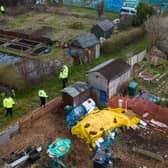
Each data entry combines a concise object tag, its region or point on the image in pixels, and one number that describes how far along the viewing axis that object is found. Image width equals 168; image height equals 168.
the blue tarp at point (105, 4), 32.25
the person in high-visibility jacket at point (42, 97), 16.60
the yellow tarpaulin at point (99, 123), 14.27
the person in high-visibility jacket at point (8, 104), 16.02
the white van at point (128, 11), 28.50
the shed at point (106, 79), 16.73
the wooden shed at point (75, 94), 16.33
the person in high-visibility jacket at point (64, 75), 18.64
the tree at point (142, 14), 25.96
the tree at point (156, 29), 22.80
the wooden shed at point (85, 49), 21.58
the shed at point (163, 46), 22.83
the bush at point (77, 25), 28.12
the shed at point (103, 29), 25.16
